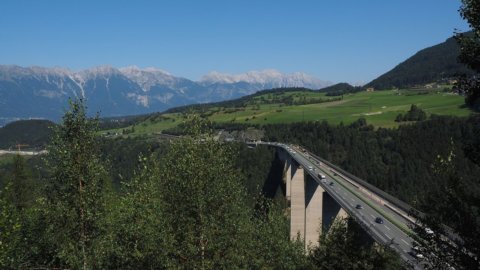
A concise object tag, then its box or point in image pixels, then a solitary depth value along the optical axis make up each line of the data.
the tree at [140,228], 18.02
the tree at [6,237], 15.64
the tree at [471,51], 12.44
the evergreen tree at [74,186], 21.55
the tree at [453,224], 12.53
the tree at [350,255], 21.31
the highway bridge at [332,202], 49.41
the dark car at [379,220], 53.11
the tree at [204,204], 18.19
